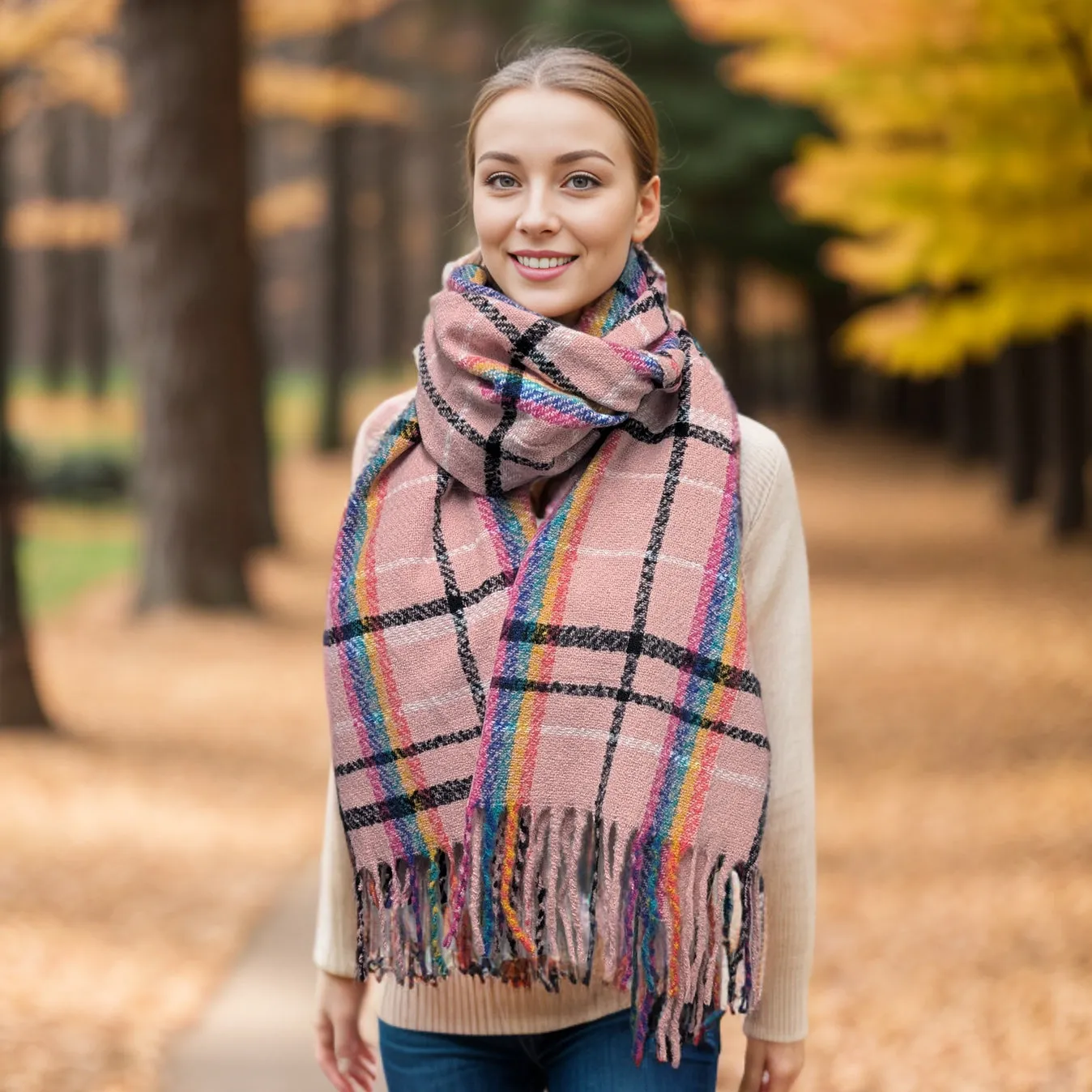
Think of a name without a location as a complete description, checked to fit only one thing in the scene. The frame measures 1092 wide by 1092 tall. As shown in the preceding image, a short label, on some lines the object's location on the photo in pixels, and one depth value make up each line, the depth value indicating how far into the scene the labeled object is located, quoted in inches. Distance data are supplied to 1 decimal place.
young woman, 80.0
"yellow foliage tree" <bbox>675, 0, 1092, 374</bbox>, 323.3
